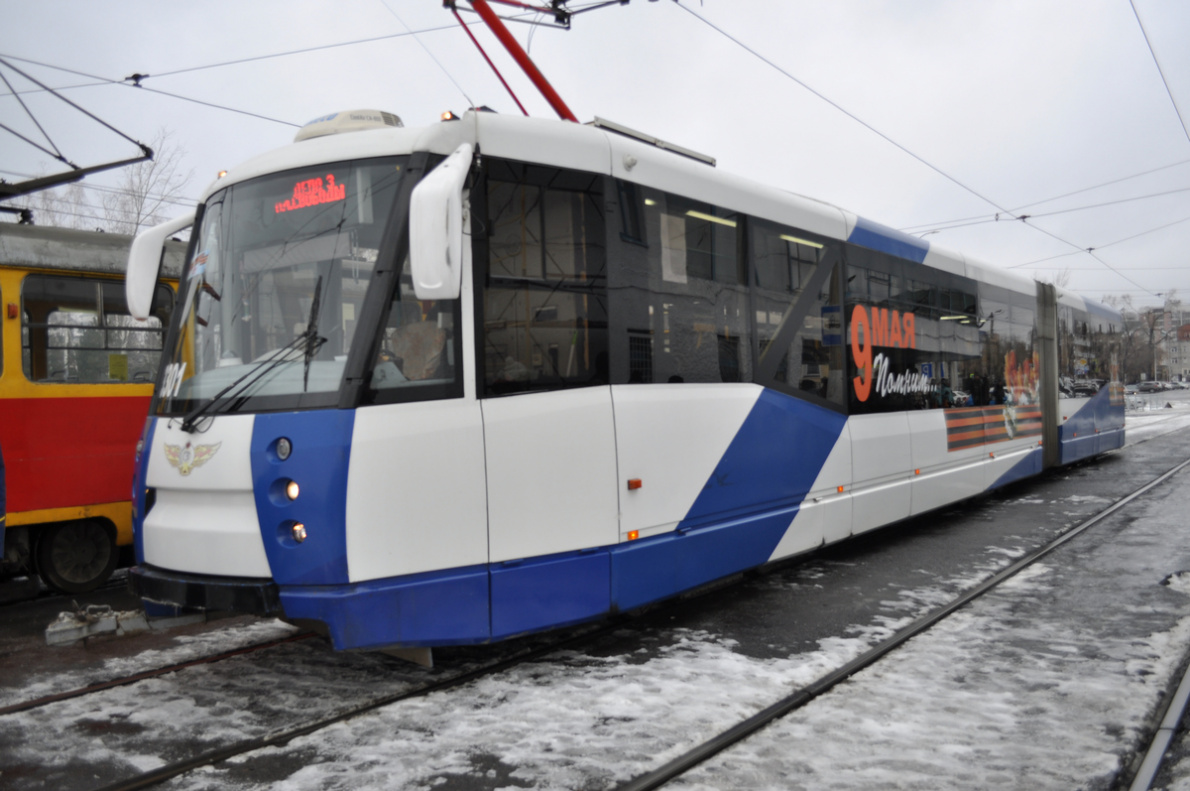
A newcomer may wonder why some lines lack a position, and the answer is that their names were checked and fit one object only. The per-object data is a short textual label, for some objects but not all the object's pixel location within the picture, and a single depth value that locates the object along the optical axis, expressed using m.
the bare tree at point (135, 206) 26.45
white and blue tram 4.39
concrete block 4.47
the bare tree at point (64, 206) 29.20
